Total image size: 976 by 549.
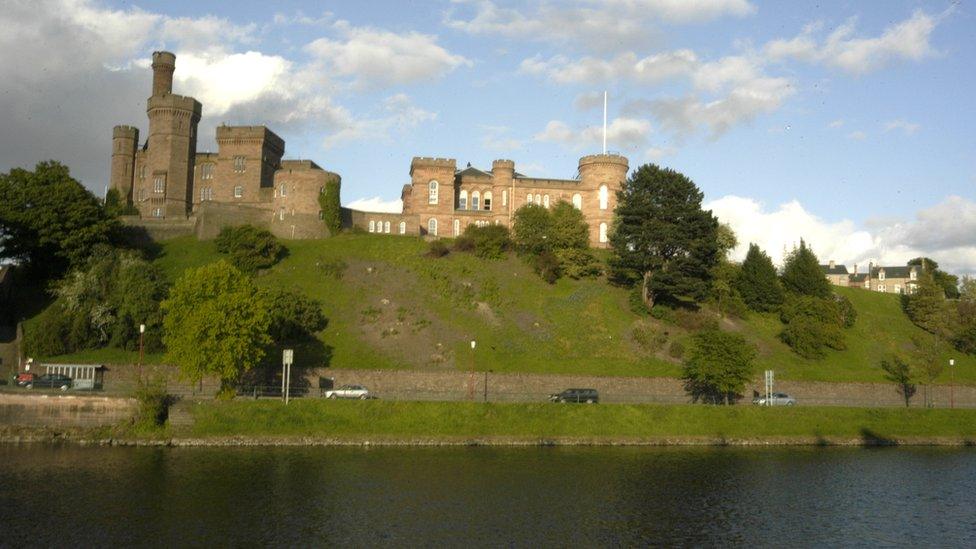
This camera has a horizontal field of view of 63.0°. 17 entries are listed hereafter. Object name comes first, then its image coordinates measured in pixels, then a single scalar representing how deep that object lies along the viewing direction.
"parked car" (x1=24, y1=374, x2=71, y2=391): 47.59
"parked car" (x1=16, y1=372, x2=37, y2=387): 49.19
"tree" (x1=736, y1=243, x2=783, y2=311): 76.44
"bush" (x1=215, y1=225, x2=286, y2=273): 72.94
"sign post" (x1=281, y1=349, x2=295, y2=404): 46.94
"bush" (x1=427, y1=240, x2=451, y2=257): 79.12
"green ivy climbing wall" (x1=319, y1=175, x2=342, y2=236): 83.75
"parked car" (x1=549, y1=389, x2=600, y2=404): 52.31
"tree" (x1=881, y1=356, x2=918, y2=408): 61.12
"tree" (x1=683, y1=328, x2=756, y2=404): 53.03
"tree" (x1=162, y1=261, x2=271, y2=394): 45.84
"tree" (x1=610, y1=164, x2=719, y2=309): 71.12
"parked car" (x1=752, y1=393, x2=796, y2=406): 55.38
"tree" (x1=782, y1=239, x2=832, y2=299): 79.00
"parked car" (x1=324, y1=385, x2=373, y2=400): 51.75
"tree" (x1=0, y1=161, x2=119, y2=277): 65.31
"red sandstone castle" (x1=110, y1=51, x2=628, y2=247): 90.94
